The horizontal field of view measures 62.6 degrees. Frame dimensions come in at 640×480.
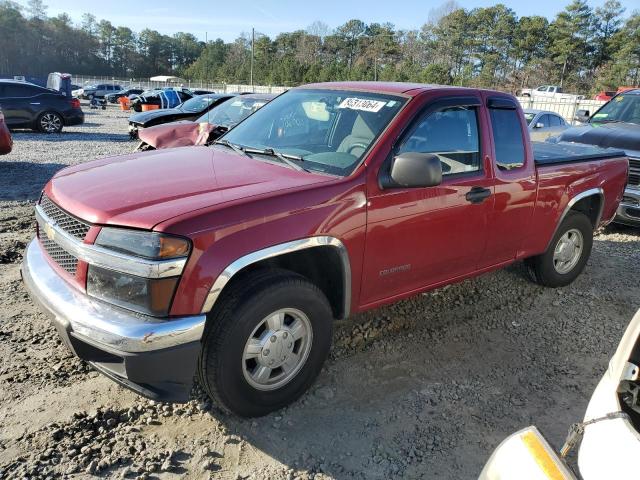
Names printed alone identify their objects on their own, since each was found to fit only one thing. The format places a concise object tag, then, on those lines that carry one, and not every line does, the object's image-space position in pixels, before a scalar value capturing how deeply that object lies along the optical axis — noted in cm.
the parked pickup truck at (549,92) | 4141
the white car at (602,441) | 147
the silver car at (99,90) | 4035
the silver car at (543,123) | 1173
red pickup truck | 253
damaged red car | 790
